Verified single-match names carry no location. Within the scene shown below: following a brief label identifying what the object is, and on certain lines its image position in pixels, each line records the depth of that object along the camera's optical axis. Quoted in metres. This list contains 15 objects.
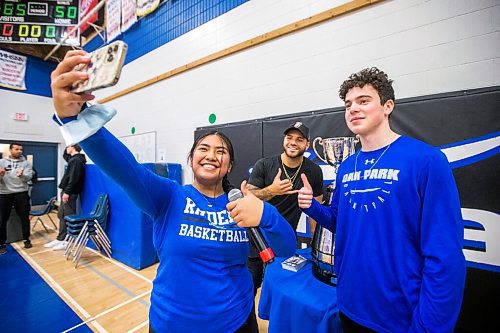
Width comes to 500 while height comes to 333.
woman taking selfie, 0.77
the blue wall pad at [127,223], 3.41
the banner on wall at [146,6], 4.77
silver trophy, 1.19
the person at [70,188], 4.21
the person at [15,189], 3.99
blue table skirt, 1.02
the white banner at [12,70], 6.79
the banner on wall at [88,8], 5.76
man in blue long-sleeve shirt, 0.76
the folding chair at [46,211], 4.90
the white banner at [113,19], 5.62
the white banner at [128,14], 5.19
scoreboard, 5.70
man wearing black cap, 1.93
